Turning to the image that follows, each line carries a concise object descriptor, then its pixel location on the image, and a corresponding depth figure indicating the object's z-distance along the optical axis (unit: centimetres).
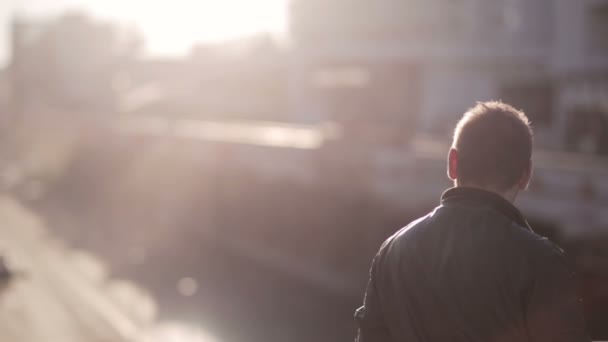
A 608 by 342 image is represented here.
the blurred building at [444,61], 2967
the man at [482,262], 219
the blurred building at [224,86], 5369
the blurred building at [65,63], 7256
